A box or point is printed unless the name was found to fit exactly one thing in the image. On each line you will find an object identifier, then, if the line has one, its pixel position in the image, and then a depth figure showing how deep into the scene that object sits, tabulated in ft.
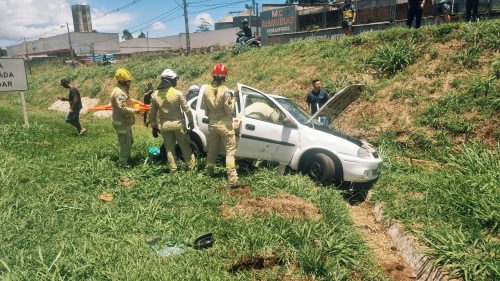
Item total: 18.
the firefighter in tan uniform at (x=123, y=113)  20.25
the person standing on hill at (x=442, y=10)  35.35
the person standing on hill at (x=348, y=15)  42.60
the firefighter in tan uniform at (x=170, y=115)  19.70
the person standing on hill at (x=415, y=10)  32.86
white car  19.06
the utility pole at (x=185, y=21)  96.80
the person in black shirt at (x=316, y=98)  27.68
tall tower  206.65
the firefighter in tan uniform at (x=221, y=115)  18.53
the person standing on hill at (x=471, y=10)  32.17
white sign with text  33.88
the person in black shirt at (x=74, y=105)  31.99
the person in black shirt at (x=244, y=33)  58.34
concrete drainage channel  12.78
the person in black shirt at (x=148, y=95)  35.64
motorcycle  57.62
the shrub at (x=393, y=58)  31.65
